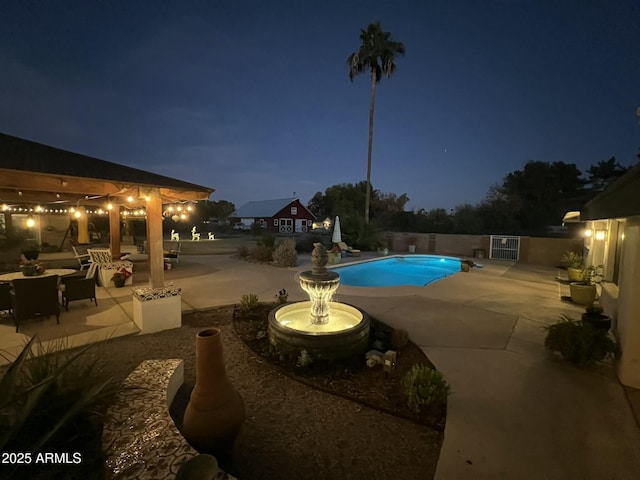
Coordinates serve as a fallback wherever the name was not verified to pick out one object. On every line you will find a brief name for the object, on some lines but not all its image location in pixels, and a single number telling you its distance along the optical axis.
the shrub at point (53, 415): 1.46
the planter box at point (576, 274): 8.20
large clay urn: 2.19
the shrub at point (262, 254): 12.75
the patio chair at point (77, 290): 5.76
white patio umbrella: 15.36
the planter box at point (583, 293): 6.66
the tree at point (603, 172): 26.06
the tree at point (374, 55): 19.41
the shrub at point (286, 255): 11.83
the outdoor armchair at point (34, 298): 4.82
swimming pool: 10.99
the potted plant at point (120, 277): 7.90
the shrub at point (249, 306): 5.82
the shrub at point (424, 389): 2.95
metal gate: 14.50
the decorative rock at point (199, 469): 1.49
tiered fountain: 3.98
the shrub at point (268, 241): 13.69
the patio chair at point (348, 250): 14.89
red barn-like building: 37.09
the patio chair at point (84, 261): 9.00
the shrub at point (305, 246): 16.71
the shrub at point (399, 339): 4.43
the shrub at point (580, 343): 3.78
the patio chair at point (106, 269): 8.05
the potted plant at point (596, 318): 4.22
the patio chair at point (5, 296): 5.09
